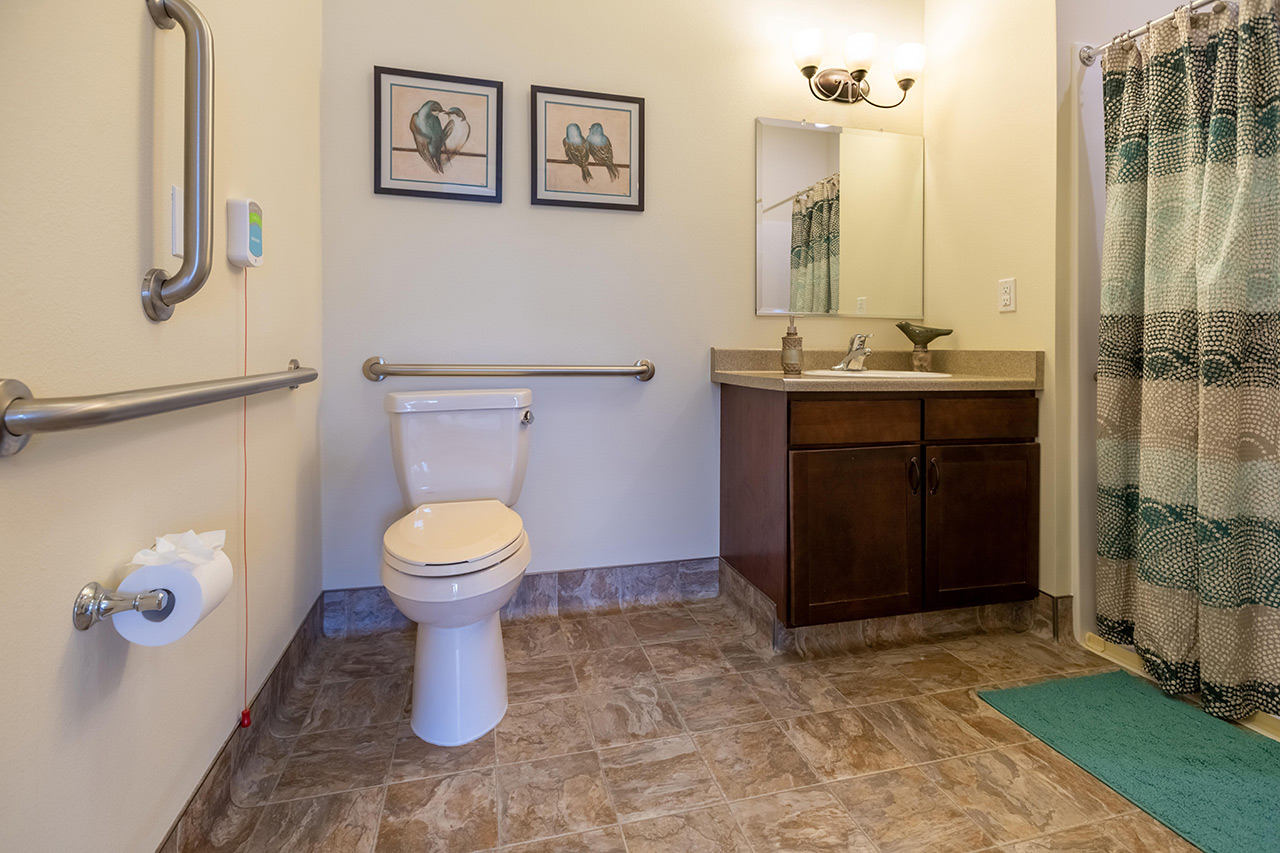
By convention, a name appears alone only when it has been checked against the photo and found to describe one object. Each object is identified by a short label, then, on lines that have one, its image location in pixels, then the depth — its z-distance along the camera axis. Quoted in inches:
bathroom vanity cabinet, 71.4
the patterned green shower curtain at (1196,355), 58.2
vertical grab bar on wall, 35.9
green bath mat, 46.3
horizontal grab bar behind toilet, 80.2
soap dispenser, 79.8
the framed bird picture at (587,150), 84.7
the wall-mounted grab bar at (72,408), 24.8
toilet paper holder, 30.8
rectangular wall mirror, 92.7
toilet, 54.7
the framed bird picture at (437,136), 80.1
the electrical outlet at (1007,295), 80.5
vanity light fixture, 89.5
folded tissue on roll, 31.4
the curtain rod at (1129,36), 61.8
